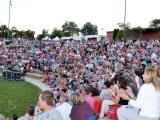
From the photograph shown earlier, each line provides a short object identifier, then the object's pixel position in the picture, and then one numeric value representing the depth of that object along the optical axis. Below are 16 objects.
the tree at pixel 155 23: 30.98
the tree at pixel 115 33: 23.69
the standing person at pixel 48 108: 2.13
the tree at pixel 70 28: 42.89
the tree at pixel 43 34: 37.68
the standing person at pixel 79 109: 2.84
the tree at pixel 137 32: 25.06
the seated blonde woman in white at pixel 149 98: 2.64
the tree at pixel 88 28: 42.71
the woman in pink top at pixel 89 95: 3.83
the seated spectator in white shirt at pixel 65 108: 3.12
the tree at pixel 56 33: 37.88
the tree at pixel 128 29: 24.97
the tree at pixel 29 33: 37.51
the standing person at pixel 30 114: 3.32
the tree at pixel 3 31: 35.27
